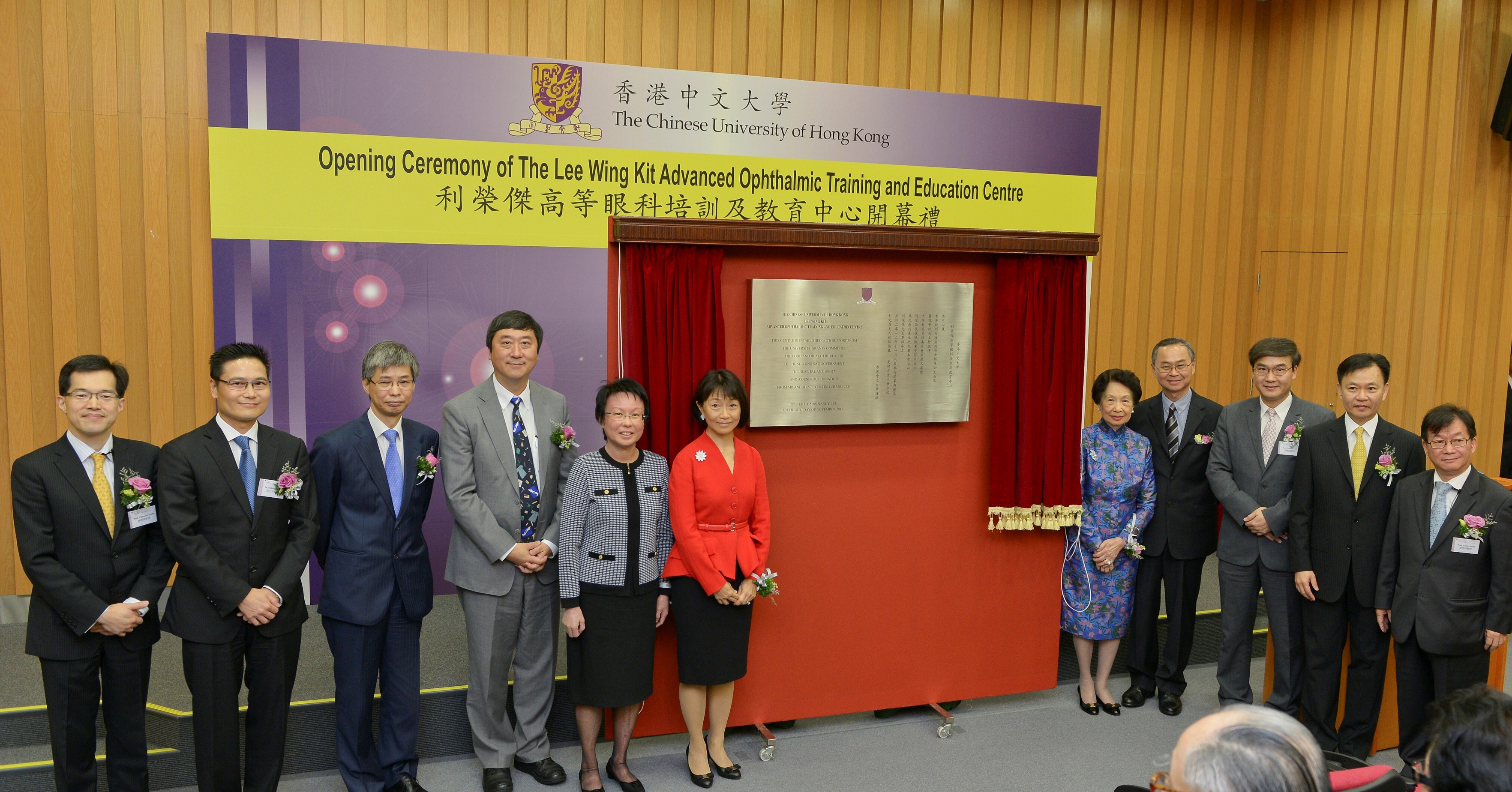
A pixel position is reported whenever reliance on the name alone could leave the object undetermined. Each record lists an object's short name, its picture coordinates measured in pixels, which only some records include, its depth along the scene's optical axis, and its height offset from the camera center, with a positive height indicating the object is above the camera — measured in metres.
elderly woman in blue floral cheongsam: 3.91 -0.75
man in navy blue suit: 3.02 -0.78
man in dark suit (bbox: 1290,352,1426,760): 3.41 -0.70
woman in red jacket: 3.20 -0.75
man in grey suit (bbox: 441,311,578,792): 3.16 -0.69
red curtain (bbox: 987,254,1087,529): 3.77 -0.18
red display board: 3.60 -0.94
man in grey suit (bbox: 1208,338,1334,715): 3.74 -0.63
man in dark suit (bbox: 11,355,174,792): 2.62 -0.71
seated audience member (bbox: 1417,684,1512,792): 1.64 -0.71
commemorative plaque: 3.51 -0.04
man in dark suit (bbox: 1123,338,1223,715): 3.99 -0.74
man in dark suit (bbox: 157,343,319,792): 2.73 -0.71
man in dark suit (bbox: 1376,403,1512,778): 3.11 -0.73
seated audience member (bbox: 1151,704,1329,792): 1.39 -0.63
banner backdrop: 4.28 +0.79
